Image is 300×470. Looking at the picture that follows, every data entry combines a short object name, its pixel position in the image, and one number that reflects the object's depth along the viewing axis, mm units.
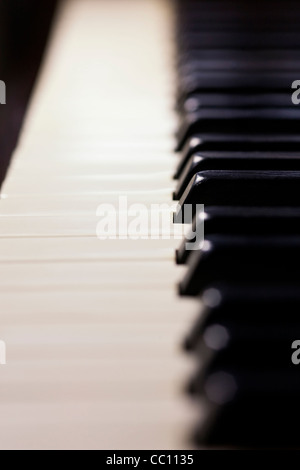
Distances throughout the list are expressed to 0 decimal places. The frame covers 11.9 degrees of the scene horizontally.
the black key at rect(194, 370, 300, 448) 286
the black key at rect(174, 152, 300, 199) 393
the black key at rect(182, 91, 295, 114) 436
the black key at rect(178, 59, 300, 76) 468
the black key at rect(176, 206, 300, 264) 359
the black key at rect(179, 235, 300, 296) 347
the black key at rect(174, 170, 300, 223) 380
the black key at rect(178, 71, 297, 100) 450
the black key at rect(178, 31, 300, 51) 495
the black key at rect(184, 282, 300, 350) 330
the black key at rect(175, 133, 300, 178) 407
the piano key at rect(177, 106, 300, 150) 420
